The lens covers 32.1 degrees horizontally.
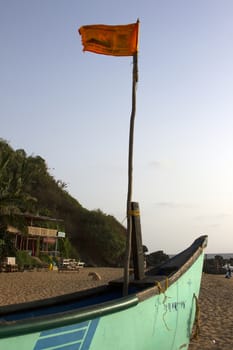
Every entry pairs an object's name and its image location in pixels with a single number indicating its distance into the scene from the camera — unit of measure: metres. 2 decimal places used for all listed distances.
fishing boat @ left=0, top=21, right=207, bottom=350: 3.68
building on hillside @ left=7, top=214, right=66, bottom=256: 34.97
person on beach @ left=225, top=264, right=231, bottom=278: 37.11
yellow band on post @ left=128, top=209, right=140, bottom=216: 5.73
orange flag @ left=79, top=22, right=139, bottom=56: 5.56
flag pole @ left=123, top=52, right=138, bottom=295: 5.47
